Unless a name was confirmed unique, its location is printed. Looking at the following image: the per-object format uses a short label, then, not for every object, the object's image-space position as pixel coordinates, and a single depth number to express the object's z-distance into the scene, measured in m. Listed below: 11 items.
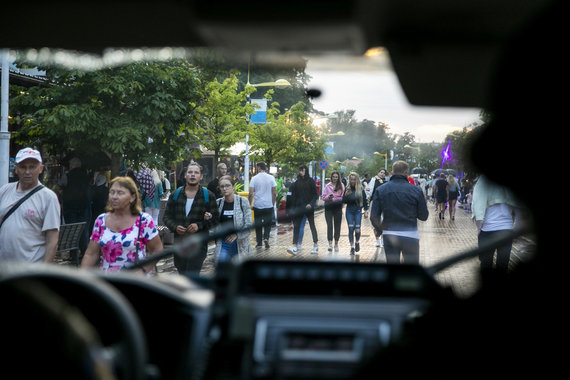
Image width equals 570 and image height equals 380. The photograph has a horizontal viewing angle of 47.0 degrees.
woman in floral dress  4.96
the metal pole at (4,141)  11.03
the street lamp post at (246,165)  24.16
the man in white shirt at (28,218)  5.10
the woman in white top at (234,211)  8.34
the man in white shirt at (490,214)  7.84
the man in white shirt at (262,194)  13.97
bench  9.47
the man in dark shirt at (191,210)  7.58
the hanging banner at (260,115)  21.88
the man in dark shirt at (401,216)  7.93
